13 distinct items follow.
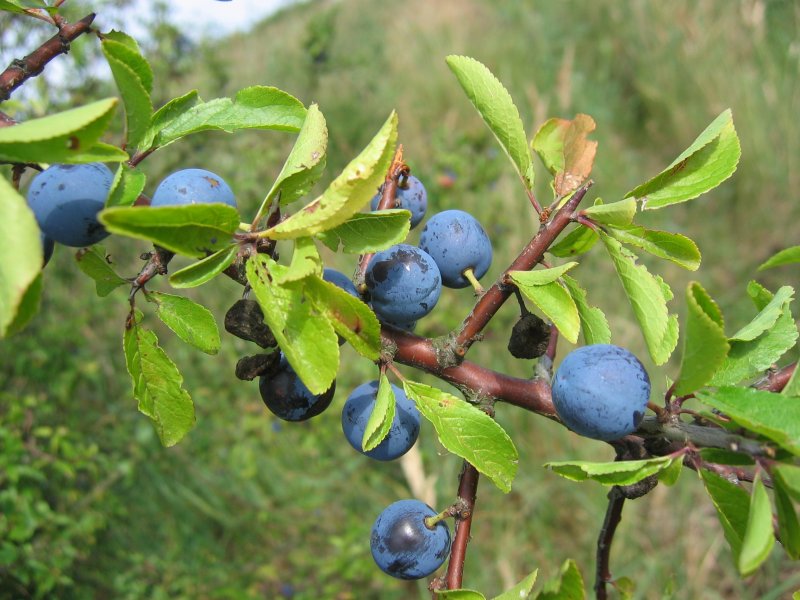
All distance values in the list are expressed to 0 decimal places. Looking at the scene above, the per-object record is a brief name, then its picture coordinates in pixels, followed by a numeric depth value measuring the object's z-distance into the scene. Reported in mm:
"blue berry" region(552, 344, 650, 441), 114
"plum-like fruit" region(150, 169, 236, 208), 118
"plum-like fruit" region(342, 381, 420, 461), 137
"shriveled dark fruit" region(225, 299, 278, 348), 120
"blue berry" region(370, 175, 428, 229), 151
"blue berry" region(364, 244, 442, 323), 128
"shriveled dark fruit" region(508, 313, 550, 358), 131
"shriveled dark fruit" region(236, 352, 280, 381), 131
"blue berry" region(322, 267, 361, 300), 133
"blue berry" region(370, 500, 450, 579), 138
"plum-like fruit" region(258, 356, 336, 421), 135
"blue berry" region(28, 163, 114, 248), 114
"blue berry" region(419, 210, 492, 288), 142
